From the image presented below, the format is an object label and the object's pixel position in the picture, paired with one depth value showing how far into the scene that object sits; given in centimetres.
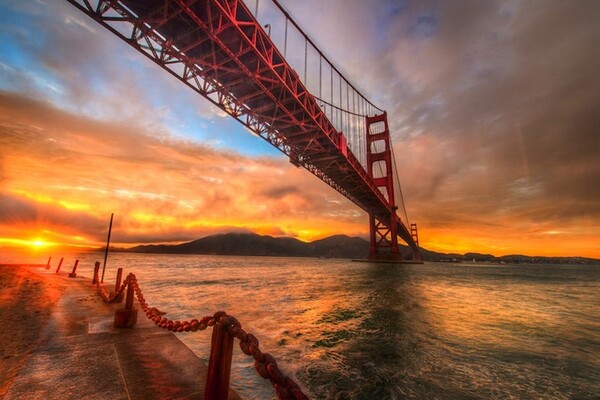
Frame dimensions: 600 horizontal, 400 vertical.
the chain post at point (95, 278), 1195
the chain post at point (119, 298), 738
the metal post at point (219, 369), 220
